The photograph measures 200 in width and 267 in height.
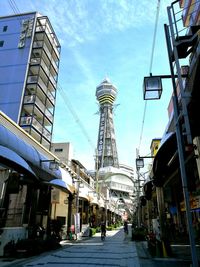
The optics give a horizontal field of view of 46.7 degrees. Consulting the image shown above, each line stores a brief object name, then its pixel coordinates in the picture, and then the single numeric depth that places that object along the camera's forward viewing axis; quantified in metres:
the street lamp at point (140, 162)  16.61
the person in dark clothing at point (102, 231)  20.80
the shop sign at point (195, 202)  11.95
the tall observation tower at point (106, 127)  129.00
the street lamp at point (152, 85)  5.87
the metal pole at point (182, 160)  4.61
